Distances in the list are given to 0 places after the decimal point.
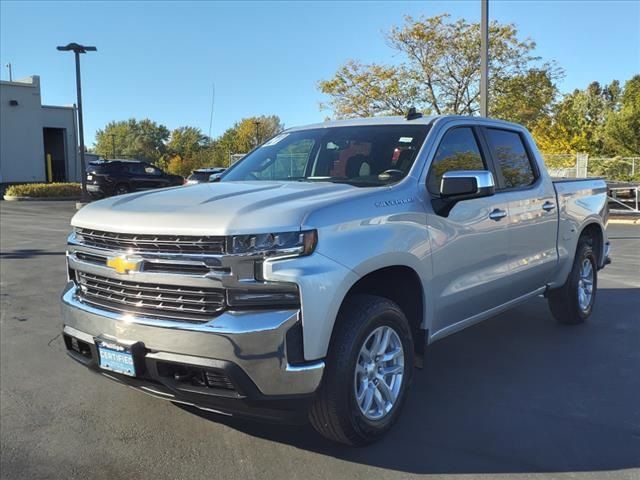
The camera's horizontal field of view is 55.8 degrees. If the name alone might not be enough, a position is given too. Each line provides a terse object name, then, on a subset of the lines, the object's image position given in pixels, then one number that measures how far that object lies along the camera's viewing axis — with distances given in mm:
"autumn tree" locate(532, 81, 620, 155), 46781
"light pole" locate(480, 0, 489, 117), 11000
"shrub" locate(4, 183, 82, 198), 28859
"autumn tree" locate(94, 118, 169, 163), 107375
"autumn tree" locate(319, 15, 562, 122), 26016
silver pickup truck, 2910
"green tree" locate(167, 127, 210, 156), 89375
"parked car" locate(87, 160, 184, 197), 25922
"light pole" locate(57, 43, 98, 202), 22125
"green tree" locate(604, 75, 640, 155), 37000
